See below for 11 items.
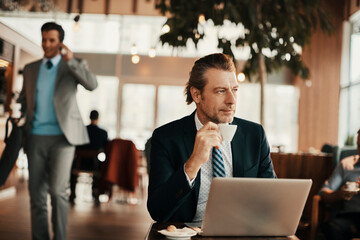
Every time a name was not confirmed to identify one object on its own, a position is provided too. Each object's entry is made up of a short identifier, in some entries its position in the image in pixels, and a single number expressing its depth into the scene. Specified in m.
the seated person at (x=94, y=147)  6.11
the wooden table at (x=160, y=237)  1.23
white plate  1.21
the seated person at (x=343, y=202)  2.79
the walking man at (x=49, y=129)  2.99
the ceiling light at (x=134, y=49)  6.93
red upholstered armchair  5.79
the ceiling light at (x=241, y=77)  4.99
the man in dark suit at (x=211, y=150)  1.54
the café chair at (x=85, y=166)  6.07
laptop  1.15
